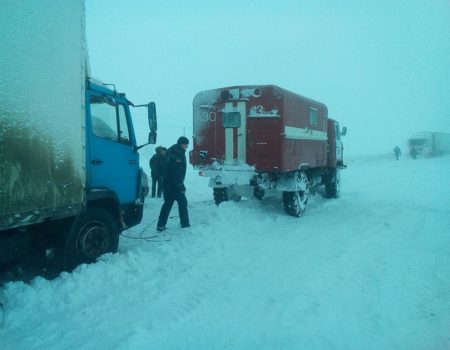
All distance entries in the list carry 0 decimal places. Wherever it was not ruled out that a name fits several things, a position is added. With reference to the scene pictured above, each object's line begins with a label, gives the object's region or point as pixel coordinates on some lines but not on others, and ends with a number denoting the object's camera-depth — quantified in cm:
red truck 809
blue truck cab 366
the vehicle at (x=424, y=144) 4019
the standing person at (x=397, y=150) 3968
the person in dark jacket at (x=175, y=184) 722
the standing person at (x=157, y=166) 1079
